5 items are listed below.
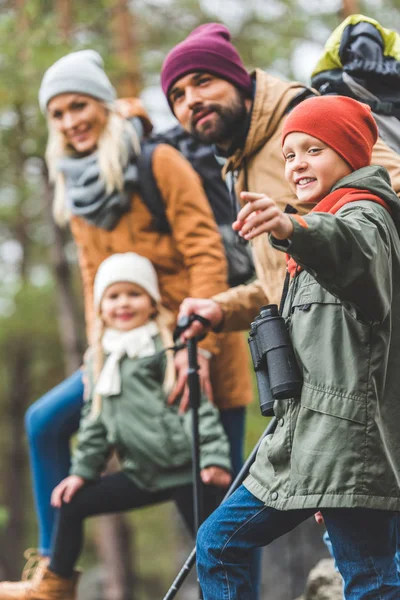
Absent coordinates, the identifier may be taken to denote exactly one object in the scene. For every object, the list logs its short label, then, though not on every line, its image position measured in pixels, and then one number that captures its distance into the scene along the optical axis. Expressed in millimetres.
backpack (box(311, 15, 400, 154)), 3248
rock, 4348
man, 3414
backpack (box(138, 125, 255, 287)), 4309
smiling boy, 2205
